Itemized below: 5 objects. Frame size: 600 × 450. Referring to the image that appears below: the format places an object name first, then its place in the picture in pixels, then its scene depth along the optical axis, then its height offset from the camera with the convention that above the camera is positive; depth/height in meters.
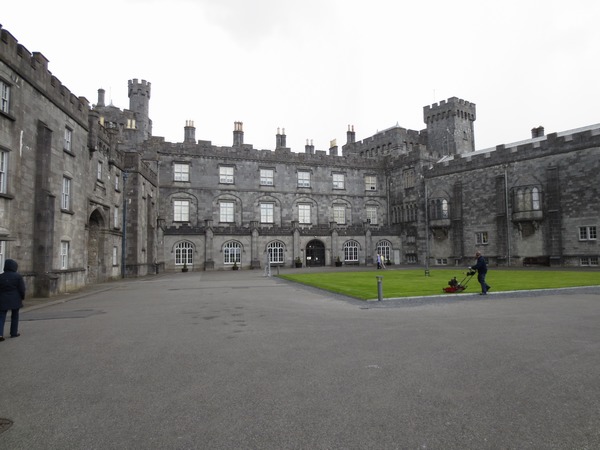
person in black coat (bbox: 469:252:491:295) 14.42 -0.82
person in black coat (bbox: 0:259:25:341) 8.48 -0.83
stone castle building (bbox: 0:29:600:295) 16.47 +4.56
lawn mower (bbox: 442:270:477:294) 14.97 -1.48
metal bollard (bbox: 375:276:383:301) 12.98 -1.41
